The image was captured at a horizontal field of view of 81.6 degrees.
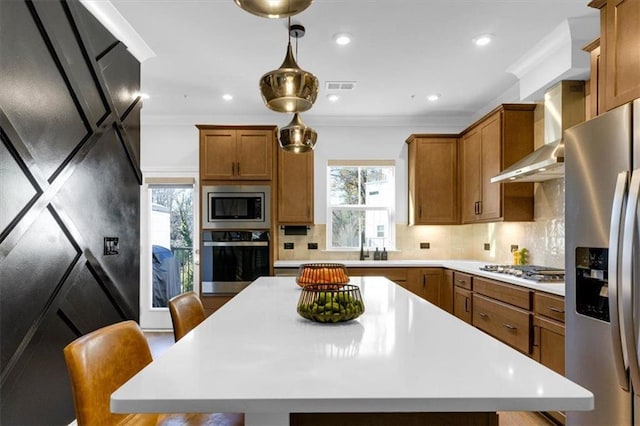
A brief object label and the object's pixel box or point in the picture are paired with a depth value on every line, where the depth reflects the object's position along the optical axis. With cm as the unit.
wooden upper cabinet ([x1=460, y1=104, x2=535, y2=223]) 361
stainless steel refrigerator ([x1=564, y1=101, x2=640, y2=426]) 161
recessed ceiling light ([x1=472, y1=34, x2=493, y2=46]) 292
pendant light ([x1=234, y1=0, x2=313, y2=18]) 111
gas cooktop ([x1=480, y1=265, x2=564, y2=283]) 267
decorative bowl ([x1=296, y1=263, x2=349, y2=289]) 193
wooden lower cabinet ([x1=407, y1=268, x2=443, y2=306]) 436
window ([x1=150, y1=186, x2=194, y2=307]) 503
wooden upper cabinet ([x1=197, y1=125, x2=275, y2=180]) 440
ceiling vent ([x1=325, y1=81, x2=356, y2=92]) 384
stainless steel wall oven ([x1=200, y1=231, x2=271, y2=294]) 429
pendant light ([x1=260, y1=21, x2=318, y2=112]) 167
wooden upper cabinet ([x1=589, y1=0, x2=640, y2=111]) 177
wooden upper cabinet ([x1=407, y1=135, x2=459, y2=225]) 468
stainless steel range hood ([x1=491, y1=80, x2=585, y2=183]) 292
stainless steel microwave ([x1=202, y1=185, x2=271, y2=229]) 434
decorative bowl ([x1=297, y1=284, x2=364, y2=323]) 135
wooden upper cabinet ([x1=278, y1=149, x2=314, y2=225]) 468
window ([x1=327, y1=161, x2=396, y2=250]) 510
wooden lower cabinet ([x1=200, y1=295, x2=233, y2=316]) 430
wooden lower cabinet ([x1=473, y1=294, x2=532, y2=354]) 270
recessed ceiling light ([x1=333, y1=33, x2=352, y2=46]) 291
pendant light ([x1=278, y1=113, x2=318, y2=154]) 235
